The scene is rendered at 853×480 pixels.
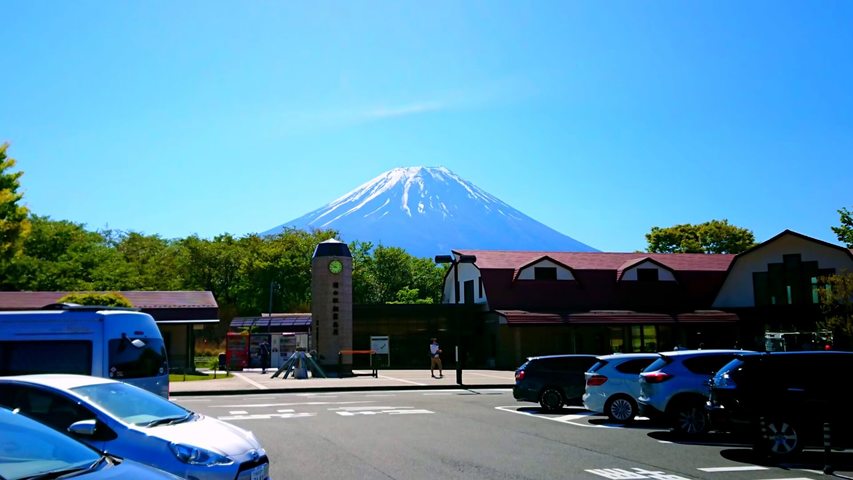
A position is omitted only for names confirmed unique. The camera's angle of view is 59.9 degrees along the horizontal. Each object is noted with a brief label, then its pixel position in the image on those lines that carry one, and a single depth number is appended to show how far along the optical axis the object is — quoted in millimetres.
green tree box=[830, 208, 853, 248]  54188
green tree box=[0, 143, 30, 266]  39281
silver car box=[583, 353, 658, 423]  16750
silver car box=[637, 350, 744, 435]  14727
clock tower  38094
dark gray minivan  19500
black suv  11469
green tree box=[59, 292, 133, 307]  34469
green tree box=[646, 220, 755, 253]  75250
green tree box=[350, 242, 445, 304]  74812
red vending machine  41094
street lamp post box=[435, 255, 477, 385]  29103
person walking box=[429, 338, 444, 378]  34125
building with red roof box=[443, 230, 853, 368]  44219
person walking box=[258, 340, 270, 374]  38988
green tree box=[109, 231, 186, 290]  63125
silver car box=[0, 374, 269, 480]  7309
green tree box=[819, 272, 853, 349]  32878
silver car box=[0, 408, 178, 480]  4582
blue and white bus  12492
